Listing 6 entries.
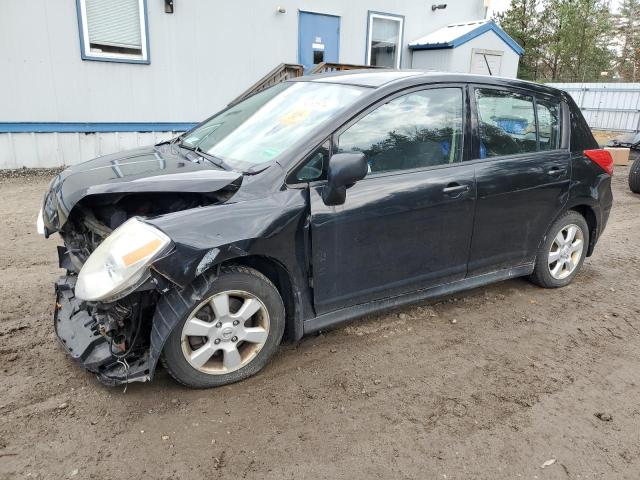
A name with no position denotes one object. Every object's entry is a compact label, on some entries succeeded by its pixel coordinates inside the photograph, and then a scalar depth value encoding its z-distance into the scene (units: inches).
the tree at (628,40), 1186.0
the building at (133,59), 331.3
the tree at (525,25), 934.4
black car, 102.7
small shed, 485.7
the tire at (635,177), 331.6
